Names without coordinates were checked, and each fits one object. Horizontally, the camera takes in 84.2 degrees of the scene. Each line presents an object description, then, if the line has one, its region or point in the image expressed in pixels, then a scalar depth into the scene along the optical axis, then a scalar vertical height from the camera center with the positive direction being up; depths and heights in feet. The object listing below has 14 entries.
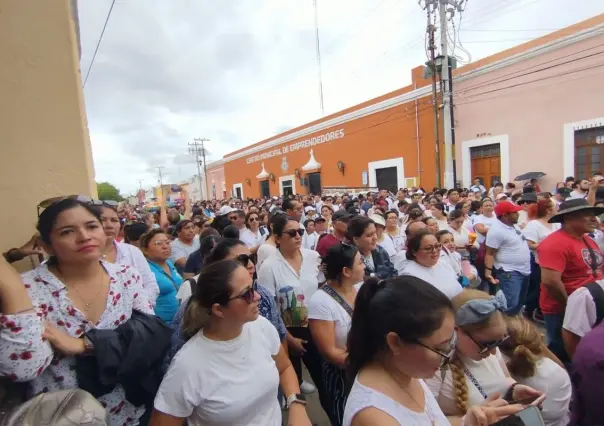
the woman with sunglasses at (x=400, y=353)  3.81 -2.07
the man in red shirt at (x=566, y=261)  9.21 -2.62
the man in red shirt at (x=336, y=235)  12.91 -2.08
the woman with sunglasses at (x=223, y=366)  4.66 -2.56
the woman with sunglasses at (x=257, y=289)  5.52 -2.29
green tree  214.16 +7.35
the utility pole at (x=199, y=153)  141.79 +17.40
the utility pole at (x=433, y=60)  44.55 +15.68
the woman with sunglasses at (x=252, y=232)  17.37 -2.30
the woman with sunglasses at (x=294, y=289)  8.98 -2.79
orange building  52.26 +6.79
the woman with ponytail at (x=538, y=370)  5.69 -3.45
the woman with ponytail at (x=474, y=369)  5.24 -3.13
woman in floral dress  3.75 -1.36
